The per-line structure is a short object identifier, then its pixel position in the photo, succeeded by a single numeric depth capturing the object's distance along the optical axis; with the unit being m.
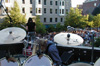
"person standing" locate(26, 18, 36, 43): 3.40
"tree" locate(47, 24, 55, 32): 13.85
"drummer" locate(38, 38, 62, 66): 1.92
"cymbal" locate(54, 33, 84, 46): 2.37
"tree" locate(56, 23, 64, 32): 13.58
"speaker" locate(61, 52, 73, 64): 2.92
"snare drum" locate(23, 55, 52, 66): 1.70
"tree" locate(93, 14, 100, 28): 16.68
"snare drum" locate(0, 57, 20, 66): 1.76
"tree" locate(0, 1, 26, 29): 11.57
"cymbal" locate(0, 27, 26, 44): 2.35
